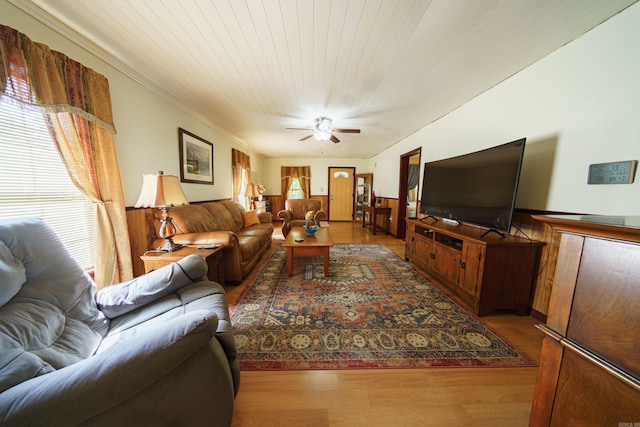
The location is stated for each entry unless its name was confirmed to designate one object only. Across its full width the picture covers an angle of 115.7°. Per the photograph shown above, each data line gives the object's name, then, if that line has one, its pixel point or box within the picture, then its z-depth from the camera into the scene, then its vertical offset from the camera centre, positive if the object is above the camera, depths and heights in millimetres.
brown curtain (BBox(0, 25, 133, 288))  1220 +490
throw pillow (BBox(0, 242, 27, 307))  791 -376
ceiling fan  3070 +948
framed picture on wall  2830 +446
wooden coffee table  2545 -759
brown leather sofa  2193 -564
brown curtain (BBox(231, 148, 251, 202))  4457 +470
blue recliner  511 -554
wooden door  6777 -87
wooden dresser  539 -398
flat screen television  1769 +77
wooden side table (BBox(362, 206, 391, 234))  4953 -579
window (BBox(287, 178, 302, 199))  6770 -55
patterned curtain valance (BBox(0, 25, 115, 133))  1186 +701
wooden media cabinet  1776 -707
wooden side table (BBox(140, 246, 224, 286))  1754 -639
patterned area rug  1372 -1127
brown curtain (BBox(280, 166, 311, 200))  6668 +412
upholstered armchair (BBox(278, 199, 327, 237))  4867 -437
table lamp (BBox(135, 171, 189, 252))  1717 -90
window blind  1267 +1
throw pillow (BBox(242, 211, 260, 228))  3867 -575
